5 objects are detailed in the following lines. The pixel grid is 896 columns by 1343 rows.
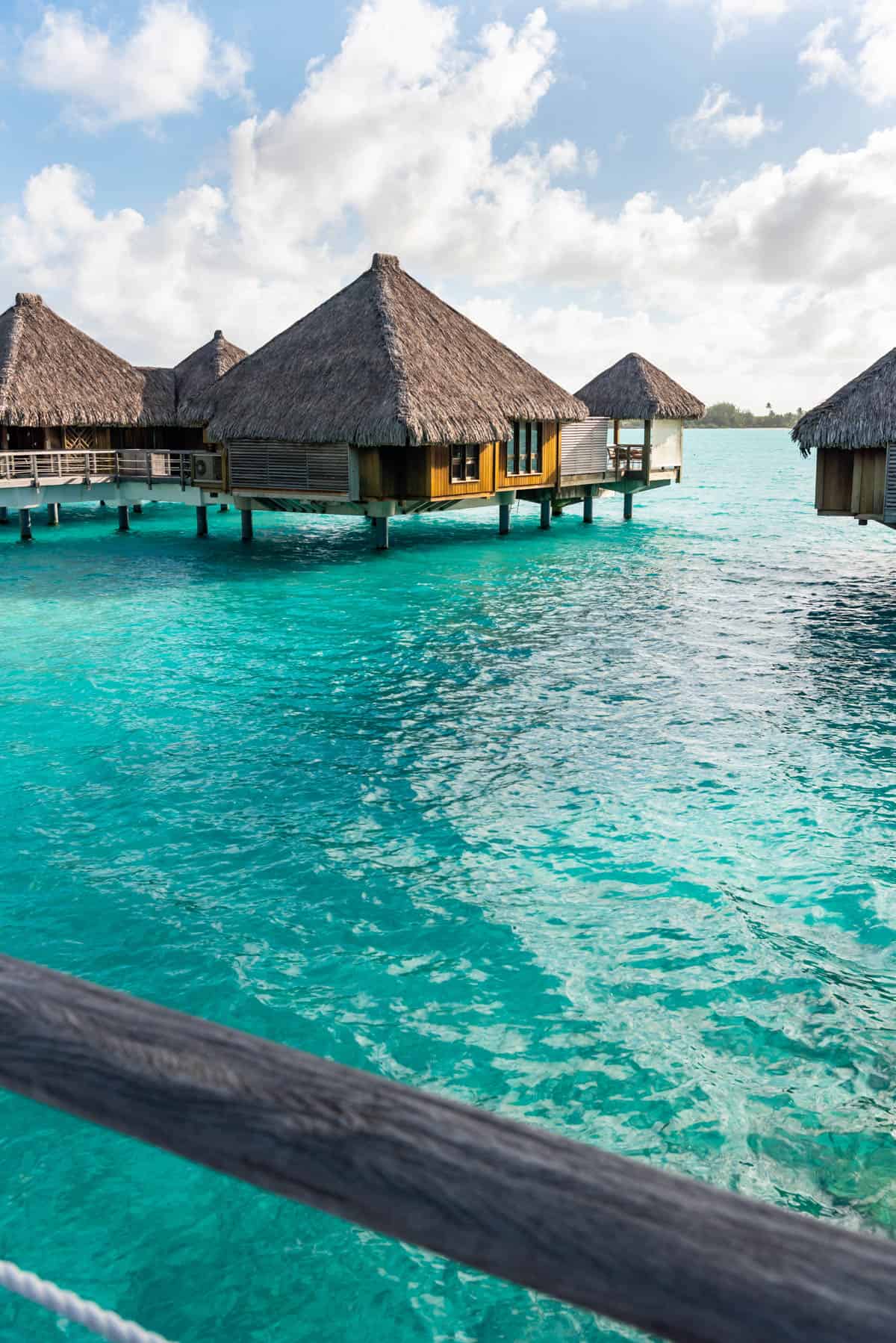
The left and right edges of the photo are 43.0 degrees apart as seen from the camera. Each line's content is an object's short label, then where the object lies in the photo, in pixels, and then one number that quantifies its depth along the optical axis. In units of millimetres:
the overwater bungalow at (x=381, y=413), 26000
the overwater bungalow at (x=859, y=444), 19844
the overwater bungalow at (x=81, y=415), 30906
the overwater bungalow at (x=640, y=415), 34438
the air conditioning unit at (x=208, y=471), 30062
